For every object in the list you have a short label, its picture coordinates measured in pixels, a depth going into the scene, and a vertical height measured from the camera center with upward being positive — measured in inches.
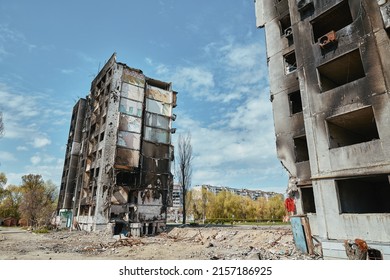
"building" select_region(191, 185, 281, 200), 3962.6 +236.3
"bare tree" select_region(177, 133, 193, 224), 1432.1 +202.7
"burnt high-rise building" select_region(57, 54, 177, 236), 1060.5 +230.4
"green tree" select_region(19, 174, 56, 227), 1487.5 -5.2
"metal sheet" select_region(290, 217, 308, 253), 468.4 -51.0
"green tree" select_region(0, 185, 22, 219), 1846.0 +37.6
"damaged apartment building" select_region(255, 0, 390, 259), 400.2 +159.5
